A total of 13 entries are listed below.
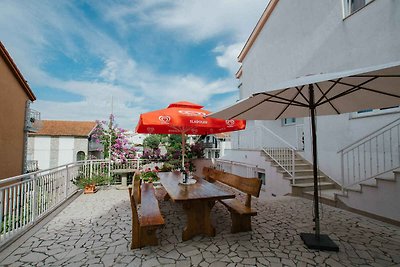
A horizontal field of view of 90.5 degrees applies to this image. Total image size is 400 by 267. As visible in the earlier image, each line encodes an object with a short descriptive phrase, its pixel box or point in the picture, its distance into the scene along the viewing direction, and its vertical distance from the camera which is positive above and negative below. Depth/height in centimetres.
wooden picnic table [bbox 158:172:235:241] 323 -109
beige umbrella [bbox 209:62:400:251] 223 +70
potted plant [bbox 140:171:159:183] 784 -138
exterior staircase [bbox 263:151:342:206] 556 -124
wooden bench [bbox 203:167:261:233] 328 -117
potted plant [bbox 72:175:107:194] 673 -145
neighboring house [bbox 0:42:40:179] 1059 +147
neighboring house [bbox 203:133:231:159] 2502 +28
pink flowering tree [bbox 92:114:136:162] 877 +2
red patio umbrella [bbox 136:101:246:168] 468 +54
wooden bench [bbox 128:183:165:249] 270 -113
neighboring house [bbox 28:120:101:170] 2714 -54
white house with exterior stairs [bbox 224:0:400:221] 477 +256
